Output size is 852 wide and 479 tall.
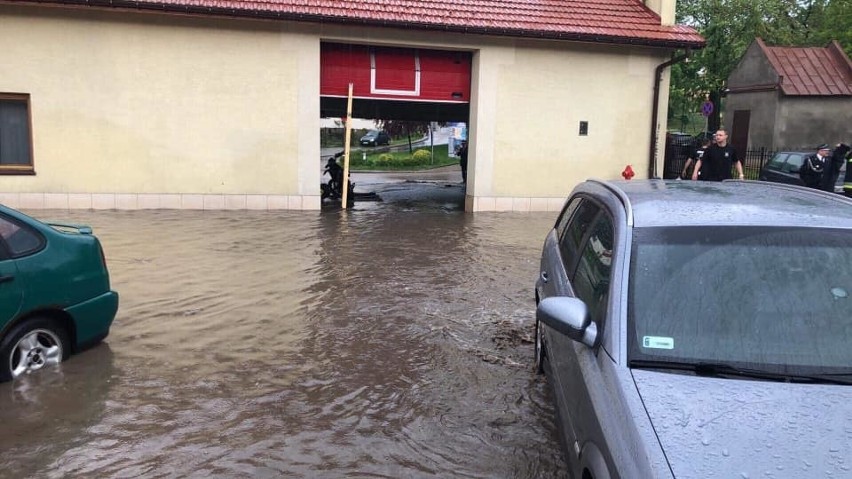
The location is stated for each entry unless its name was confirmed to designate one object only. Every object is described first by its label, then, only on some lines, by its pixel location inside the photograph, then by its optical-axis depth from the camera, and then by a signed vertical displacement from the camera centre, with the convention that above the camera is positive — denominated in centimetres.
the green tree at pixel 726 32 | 3831 +645
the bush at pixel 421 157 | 3738 -105
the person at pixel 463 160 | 2409 -72
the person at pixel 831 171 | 1373 -47
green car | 492 -122
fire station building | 1384 +102
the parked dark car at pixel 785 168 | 1739 -56
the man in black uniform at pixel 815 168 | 1368 -40
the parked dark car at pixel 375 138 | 5094 -7
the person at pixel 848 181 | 1402 -67
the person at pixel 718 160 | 1129 -24
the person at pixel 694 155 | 1761 -26
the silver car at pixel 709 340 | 240 -85
